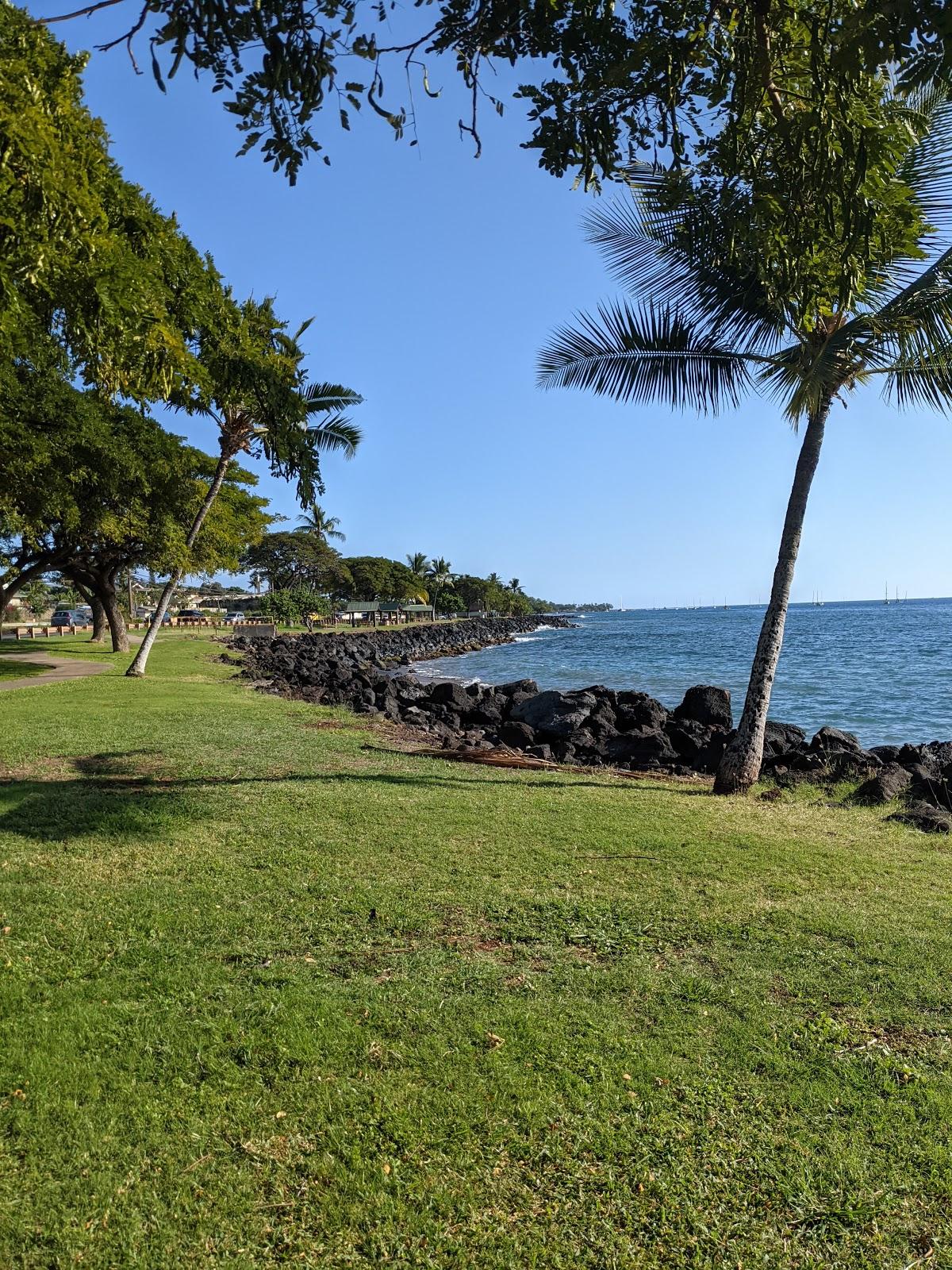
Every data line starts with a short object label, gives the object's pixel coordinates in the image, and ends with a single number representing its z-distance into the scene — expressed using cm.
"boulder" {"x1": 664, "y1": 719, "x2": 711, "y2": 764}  1330
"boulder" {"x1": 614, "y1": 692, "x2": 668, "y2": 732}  1614
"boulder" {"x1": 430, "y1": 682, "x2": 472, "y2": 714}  1928
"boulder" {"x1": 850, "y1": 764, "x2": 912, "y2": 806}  922
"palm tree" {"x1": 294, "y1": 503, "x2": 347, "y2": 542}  7925
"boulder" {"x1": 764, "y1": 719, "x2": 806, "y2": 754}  1349
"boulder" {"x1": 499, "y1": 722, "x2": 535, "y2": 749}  1416
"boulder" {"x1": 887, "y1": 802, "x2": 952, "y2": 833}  777
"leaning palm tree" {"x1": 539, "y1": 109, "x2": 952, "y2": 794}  731
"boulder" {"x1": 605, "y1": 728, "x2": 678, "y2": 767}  1286
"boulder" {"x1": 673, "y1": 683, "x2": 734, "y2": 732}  1703
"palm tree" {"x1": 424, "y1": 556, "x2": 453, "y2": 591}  12775
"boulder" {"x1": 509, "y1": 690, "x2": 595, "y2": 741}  1489
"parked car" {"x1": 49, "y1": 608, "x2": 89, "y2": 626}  5514
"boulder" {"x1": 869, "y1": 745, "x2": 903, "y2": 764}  1291
